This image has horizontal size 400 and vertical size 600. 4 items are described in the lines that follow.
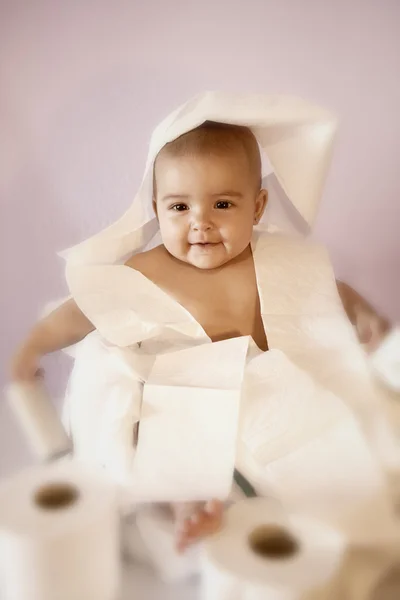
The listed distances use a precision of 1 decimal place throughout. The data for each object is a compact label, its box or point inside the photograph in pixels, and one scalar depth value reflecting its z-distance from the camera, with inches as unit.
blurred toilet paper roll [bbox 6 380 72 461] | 22.6
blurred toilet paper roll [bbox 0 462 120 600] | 17.3
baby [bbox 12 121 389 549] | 23.8
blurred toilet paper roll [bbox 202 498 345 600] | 16.4
